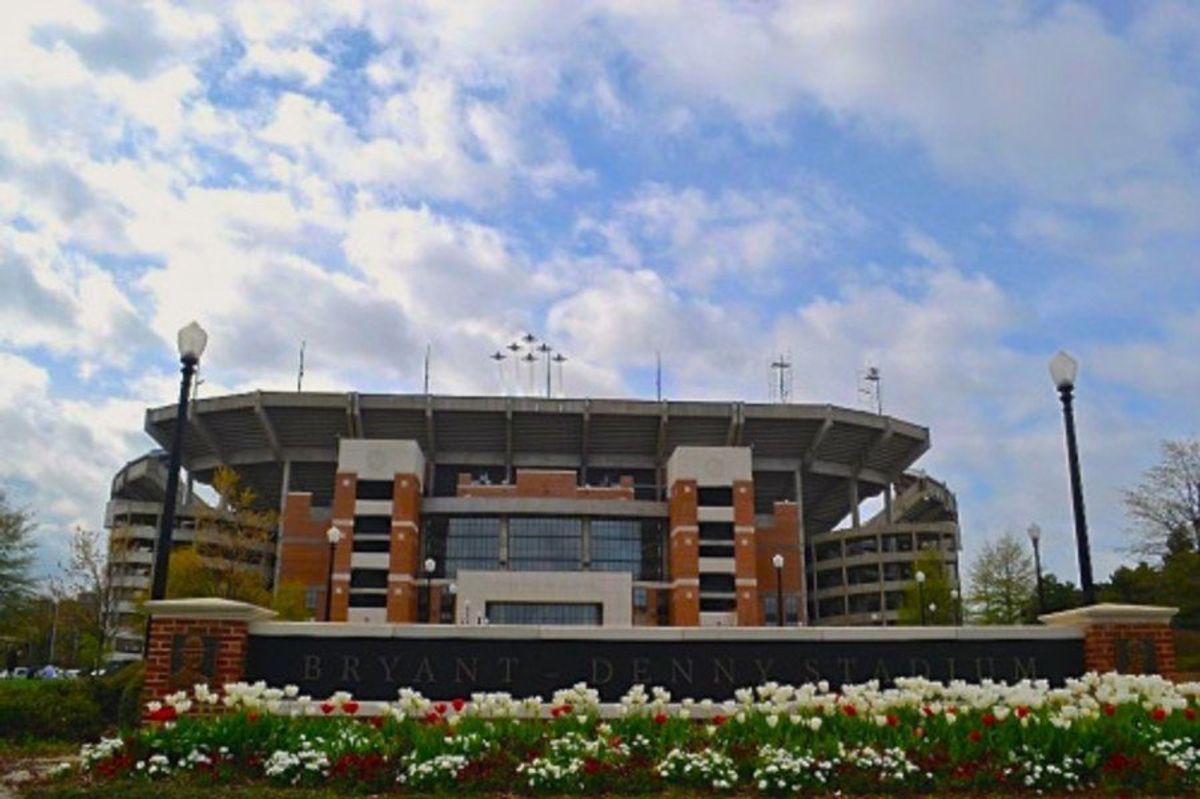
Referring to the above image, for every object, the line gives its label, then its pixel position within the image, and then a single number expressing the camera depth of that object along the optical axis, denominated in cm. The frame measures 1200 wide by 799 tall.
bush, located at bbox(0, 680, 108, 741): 1630
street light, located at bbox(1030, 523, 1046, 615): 3425
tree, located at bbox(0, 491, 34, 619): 4562
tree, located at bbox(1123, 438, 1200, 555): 5250
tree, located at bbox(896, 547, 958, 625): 6550
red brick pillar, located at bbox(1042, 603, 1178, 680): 1559
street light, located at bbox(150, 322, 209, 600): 1534
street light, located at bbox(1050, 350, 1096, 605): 1708
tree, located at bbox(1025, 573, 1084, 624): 5947
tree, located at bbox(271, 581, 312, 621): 5875
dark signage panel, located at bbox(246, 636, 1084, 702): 1495
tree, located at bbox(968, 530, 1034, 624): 6075
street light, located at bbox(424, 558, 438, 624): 7070
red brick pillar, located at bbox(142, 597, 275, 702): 1392
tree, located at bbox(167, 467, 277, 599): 4844
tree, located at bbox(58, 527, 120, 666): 4697
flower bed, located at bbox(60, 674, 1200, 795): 960
